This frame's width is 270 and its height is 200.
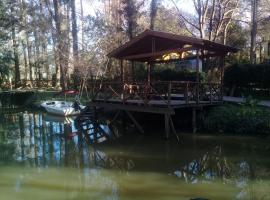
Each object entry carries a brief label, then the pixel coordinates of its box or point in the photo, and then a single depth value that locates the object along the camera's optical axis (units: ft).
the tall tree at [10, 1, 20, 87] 106.93
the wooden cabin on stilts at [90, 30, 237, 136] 45.50
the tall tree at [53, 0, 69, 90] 94.58
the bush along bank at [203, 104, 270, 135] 44.04
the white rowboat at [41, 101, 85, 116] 68.73
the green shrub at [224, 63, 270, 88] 61.87
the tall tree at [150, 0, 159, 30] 85.51
